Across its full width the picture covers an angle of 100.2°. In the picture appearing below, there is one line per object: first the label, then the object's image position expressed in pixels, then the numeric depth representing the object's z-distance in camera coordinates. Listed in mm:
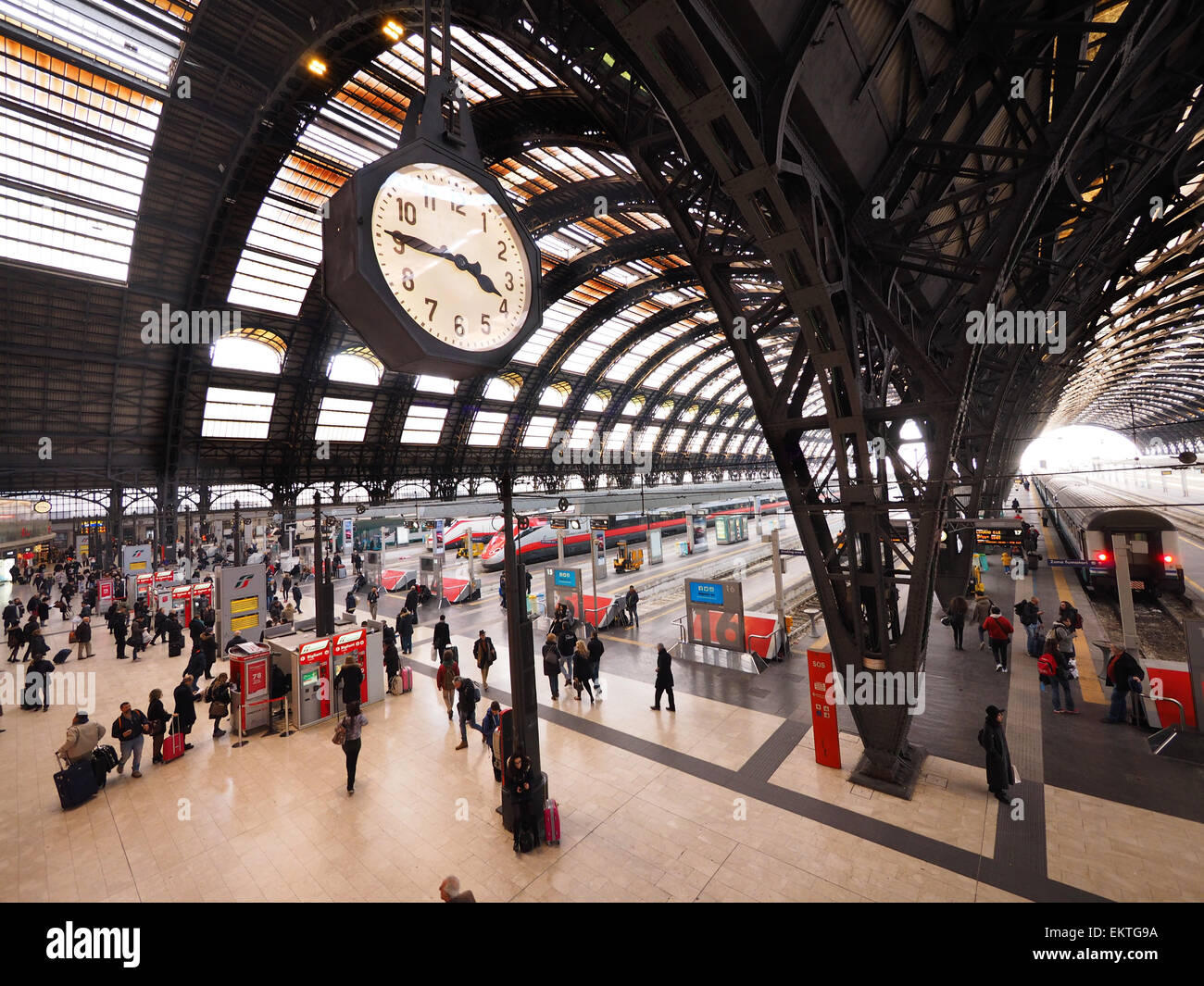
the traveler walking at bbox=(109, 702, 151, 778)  8297
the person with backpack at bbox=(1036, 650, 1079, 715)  9312
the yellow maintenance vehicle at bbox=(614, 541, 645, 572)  27188
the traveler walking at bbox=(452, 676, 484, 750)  9133
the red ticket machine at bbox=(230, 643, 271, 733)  9758
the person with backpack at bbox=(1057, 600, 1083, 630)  11281
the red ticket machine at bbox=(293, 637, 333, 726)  10148
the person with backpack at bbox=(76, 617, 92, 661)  15224
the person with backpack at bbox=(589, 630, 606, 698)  11133
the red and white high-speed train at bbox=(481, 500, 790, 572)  27156
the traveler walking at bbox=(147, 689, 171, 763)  8688
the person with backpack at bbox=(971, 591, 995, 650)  14453
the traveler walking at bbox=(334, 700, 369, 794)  7527
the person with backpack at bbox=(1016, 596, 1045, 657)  12211
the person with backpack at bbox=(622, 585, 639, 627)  17141
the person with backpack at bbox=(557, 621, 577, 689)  12219
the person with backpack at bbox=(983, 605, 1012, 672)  11500
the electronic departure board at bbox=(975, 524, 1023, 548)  17969
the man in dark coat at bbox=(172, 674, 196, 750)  9195
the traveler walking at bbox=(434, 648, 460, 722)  10102
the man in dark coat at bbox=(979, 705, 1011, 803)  6785
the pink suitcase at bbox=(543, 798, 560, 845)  6285
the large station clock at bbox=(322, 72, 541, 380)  1995
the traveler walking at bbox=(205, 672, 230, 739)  9703
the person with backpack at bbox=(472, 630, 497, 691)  11398
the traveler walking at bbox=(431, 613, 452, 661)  12148
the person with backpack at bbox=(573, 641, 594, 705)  10805
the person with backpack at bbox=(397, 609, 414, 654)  14391
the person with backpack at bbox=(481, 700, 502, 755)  8328
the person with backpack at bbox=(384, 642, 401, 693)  11711
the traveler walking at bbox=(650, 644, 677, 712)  10133
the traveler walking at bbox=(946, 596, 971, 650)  13242
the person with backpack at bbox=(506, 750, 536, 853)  6176
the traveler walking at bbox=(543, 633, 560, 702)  10969
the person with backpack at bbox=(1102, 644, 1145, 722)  8586
